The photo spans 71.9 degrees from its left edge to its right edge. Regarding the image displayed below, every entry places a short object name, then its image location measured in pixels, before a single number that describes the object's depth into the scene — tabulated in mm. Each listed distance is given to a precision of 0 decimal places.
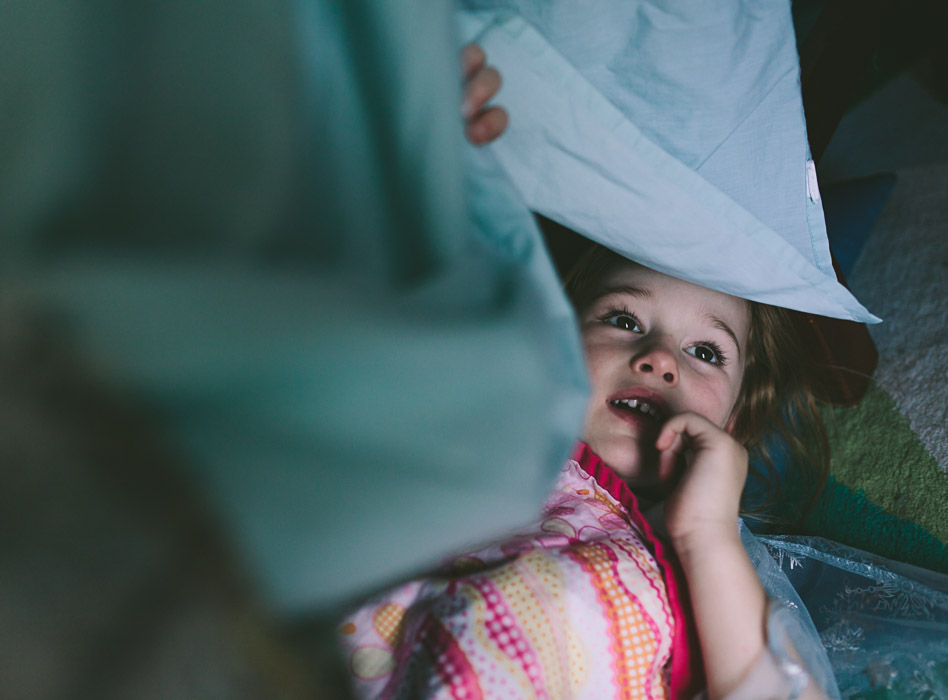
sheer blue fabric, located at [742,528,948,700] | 630
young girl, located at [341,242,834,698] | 477
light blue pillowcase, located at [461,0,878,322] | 519
